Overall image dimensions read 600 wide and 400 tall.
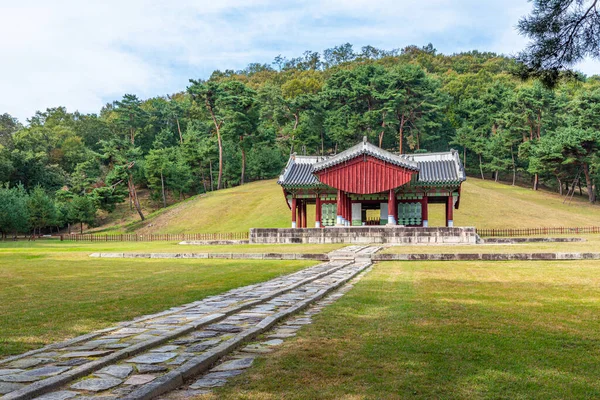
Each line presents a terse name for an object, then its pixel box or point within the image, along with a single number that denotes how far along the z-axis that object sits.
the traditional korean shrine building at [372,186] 32.03
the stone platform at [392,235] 27.98
